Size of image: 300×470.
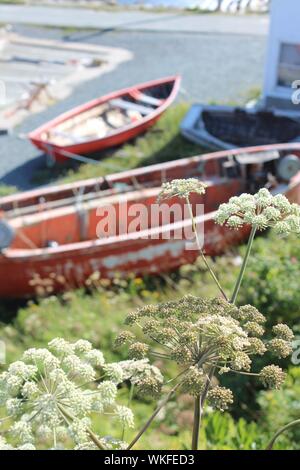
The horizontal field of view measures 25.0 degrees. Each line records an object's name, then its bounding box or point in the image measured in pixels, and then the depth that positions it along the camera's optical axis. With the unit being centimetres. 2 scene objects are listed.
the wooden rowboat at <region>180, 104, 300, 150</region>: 1320
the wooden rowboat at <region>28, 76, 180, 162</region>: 1313
